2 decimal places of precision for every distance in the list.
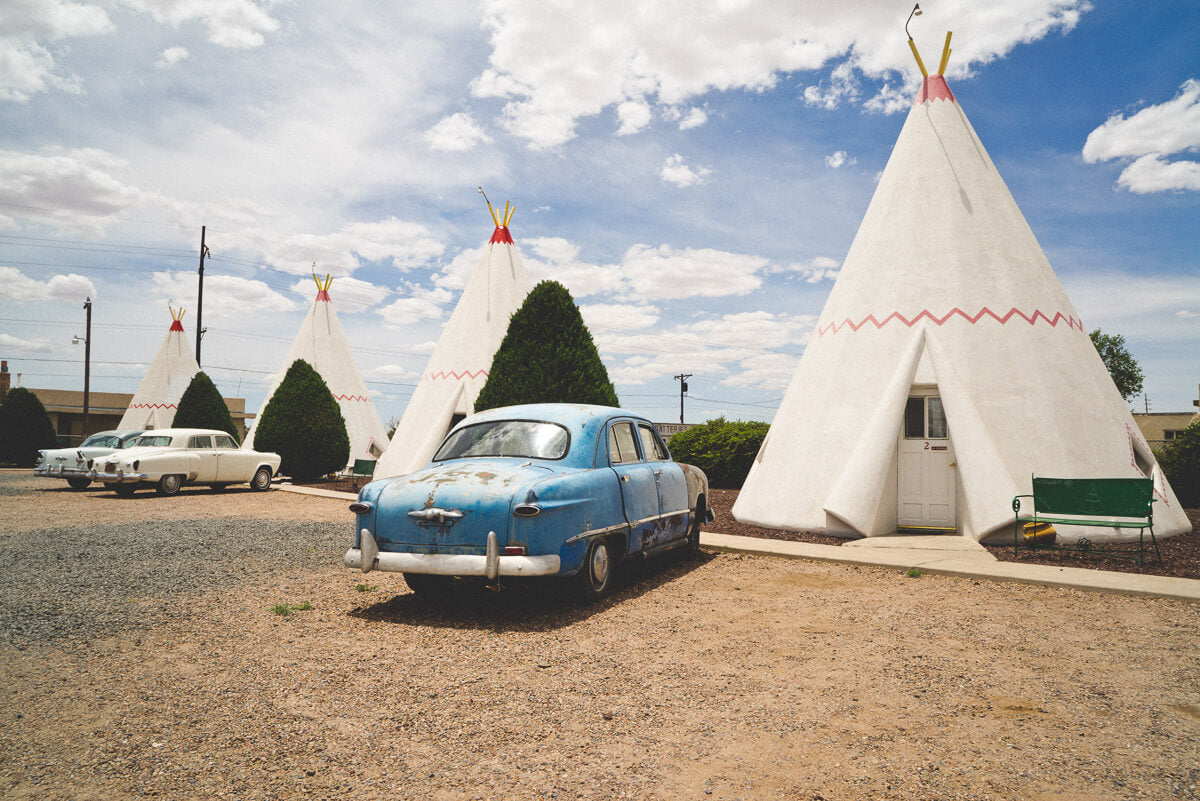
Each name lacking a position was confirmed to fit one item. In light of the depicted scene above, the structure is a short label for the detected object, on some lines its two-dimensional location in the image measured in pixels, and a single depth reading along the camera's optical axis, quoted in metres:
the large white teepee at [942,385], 8.38
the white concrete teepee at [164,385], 26.92
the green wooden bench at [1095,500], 6.99
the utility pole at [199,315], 28.00
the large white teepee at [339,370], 23.42
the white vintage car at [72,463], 14.71
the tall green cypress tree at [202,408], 20.89
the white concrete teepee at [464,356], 16.31
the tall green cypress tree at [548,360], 11.38
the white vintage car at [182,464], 13.70
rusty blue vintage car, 4.70
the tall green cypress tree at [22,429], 23.92
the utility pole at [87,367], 32.06
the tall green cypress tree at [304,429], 18.36
